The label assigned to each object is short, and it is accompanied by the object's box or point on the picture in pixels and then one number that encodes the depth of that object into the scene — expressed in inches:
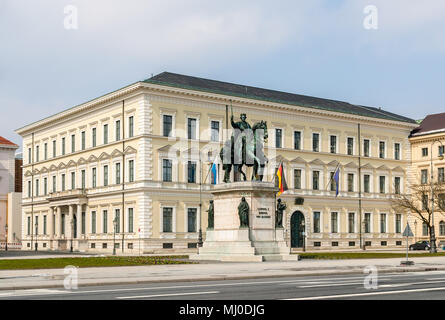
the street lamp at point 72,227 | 3291.6
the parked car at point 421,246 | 3410.4
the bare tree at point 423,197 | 3133.4
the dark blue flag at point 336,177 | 3206.2
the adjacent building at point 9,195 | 4416.8
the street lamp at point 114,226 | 2888.0
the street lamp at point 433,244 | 2603.3
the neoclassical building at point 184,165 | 2928.2
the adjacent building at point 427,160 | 3757.4
